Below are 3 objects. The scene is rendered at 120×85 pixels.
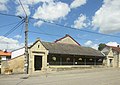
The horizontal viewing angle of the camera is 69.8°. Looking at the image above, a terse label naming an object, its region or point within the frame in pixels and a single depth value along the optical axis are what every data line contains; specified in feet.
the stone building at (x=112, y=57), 74.08
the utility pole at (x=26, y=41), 39.47
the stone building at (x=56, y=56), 51.80
